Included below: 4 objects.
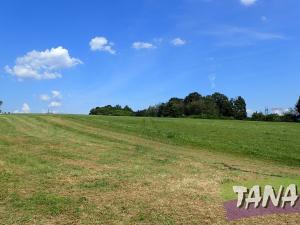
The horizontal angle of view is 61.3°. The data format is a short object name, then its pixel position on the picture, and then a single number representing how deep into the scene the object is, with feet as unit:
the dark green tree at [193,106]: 248.67
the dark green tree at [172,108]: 253.04
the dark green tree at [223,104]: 266.04
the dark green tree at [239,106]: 266.04
